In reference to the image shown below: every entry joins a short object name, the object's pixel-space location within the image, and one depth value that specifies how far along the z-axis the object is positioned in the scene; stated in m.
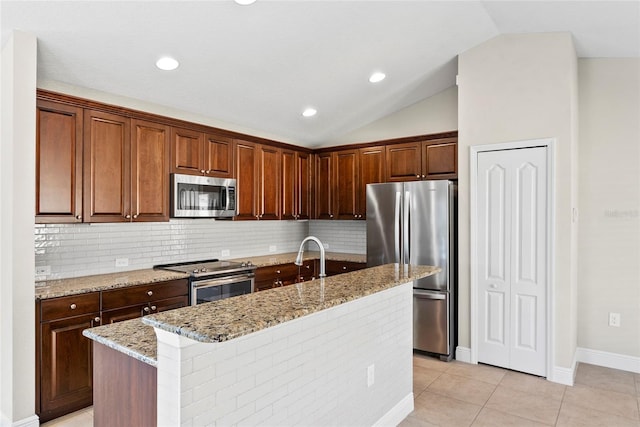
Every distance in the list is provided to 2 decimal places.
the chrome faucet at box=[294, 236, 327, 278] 2.47
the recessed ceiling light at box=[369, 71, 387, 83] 4.18
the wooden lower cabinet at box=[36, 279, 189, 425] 2.82
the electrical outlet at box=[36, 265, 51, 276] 3.34
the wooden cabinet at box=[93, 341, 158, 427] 1.69
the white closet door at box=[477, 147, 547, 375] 3.70
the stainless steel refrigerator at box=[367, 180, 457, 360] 4.14
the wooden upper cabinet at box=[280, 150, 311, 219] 5.30
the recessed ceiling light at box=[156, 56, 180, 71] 3.24
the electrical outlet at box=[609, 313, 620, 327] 4.01
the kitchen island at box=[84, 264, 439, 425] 1.45
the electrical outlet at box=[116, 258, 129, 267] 3.84
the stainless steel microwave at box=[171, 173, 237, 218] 3.94
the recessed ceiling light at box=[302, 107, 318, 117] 4.74
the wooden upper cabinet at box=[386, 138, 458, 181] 4.57
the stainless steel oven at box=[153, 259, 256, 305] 3.76
